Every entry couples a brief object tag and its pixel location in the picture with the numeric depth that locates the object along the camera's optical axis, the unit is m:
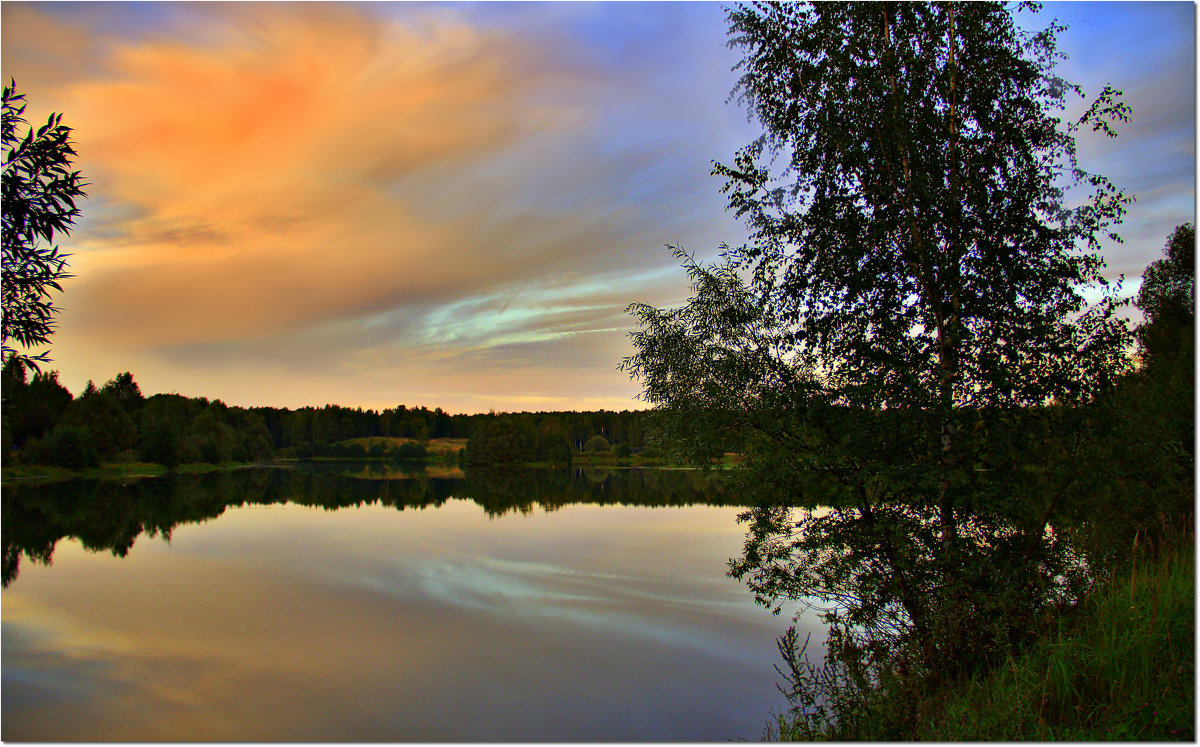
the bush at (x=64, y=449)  43.19
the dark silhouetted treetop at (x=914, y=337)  7.16
